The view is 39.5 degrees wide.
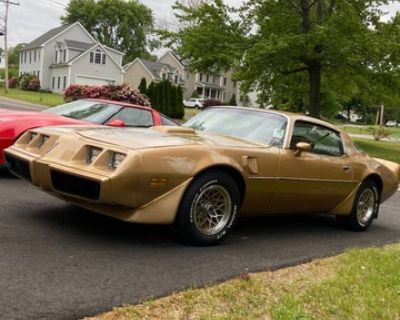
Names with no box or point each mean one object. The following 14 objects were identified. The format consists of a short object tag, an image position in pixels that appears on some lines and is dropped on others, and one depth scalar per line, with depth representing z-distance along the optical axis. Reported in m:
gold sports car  4.60
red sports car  7.05
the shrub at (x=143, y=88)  35.06
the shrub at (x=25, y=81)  63.53
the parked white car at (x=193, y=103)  70.25
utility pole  53.49
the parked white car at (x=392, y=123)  119.79
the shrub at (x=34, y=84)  63.28
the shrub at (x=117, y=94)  25.58
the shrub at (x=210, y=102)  47.33
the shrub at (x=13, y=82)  67.31
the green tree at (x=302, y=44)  22.94
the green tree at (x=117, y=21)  91.25
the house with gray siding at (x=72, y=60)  64.31
